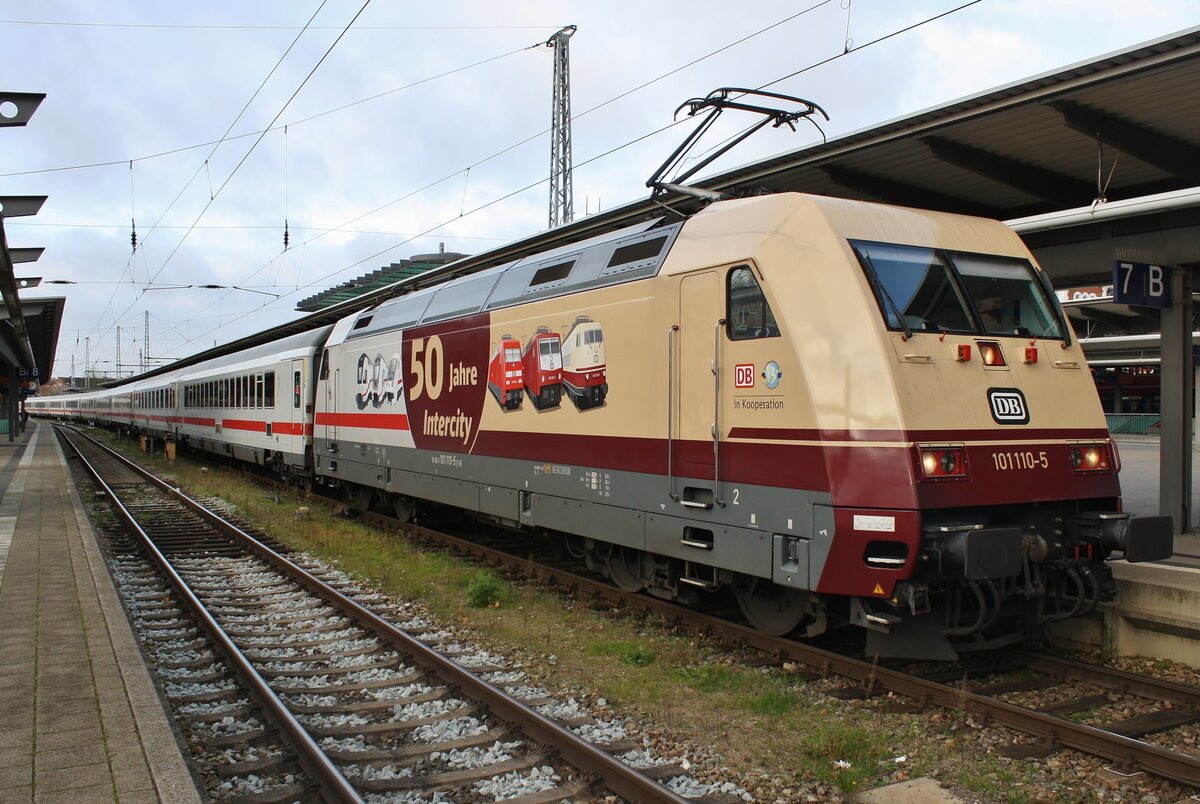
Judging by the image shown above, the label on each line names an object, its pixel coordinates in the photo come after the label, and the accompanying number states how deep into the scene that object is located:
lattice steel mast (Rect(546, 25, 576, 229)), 19.56
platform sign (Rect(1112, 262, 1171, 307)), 9.21
